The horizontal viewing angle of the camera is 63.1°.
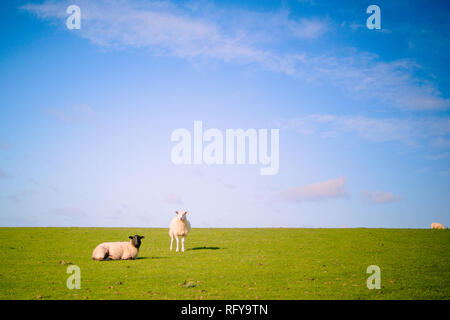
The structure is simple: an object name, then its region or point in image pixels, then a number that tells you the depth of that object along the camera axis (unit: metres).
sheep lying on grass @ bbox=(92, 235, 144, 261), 24.44
